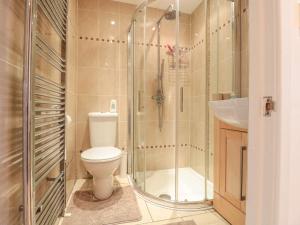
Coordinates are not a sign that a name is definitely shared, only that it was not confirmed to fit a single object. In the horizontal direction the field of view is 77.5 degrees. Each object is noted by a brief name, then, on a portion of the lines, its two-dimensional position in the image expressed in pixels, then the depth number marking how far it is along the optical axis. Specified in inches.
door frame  23.3
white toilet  65.3
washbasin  38.6
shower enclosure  80.5
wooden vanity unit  49.7
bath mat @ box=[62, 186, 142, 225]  58.3
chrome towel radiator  32.6
